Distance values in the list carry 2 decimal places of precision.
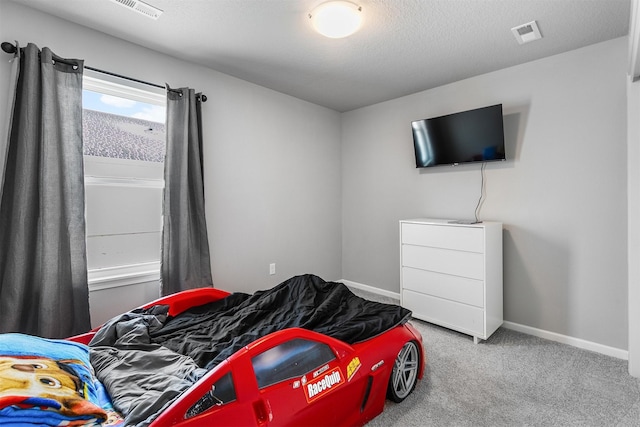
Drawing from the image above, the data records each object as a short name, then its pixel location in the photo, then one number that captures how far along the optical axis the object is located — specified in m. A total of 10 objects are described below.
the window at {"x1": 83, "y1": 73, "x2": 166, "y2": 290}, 2.31
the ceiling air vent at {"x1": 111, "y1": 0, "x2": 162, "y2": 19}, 1.93
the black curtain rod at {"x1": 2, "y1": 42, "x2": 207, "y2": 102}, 1.89
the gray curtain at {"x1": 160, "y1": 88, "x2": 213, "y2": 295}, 2.55
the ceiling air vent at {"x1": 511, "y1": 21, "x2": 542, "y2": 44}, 2.13
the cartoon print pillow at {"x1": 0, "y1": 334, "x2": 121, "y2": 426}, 0.97
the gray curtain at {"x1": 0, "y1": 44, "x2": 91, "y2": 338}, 1.88
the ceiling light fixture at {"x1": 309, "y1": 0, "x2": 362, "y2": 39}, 1.87
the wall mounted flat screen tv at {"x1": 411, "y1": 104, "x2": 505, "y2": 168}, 2.73
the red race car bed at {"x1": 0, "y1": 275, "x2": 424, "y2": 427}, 1.19
